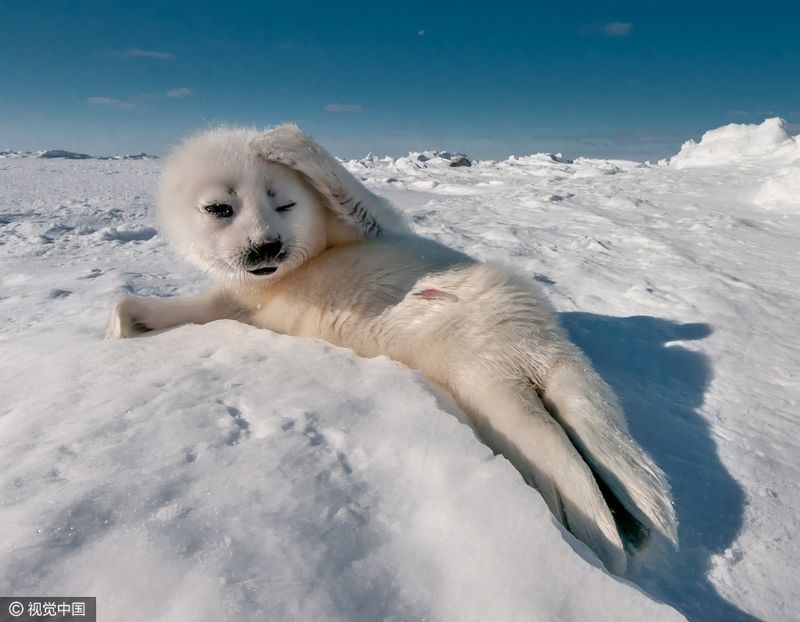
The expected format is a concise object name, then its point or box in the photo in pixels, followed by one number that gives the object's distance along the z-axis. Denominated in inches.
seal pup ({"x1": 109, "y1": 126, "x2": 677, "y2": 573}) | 44.3
